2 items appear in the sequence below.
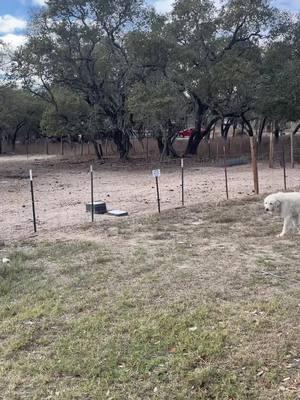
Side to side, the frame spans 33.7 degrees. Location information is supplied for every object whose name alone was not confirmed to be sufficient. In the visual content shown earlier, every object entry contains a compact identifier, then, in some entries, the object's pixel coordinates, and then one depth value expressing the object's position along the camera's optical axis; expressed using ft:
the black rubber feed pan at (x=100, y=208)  30.40
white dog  21.49
